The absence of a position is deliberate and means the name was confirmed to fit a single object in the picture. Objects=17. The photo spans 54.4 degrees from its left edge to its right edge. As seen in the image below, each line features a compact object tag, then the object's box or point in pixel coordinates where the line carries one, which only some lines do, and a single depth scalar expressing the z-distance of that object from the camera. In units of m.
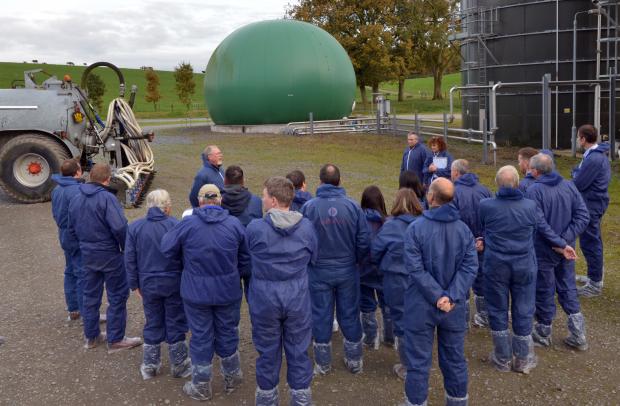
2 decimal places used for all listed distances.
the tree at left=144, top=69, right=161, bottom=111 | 52.53
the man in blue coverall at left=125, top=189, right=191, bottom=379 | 4.60
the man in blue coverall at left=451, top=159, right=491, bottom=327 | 5.57
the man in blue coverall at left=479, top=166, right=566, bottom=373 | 4.64
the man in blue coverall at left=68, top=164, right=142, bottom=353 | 5.14
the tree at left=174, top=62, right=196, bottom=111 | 47.94
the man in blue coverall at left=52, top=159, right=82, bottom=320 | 5.53
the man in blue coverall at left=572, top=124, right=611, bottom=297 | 6.21
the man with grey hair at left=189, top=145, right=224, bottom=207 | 6.81
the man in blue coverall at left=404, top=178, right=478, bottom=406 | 3.90
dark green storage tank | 22.73
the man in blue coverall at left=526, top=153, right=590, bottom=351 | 5.11
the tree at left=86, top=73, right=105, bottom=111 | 45.94
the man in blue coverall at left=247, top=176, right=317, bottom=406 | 4.05
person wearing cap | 4.24
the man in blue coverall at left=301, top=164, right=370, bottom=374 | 4.69
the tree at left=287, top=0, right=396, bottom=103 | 37.03
